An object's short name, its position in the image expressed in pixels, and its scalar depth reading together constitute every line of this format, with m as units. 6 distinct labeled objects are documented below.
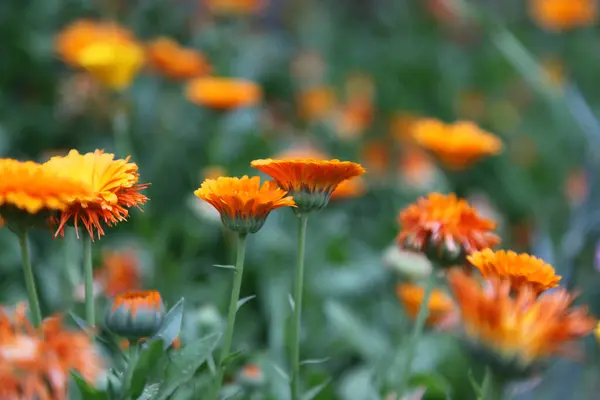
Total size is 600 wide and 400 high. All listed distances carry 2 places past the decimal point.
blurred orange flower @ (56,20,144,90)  1.76
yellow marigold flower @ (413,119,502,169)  1.47
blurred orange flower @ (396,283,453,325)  1.40
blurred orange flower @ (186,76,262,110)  1.75
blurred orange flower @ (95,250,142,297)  1.47
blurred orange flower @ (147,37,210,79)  2.07
